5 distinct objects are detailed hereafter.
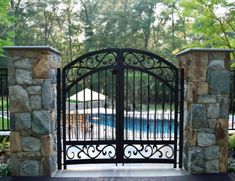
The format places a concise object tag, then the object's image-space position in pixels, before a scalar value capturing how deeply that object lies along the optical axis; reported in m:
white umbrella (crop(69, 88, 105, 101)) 11.33
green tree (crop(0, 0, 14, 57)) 6.13
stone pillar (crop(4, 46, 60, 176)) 4.08
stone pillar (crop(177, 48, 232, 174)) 4.18
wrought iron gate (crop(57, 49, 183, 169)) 4.50
